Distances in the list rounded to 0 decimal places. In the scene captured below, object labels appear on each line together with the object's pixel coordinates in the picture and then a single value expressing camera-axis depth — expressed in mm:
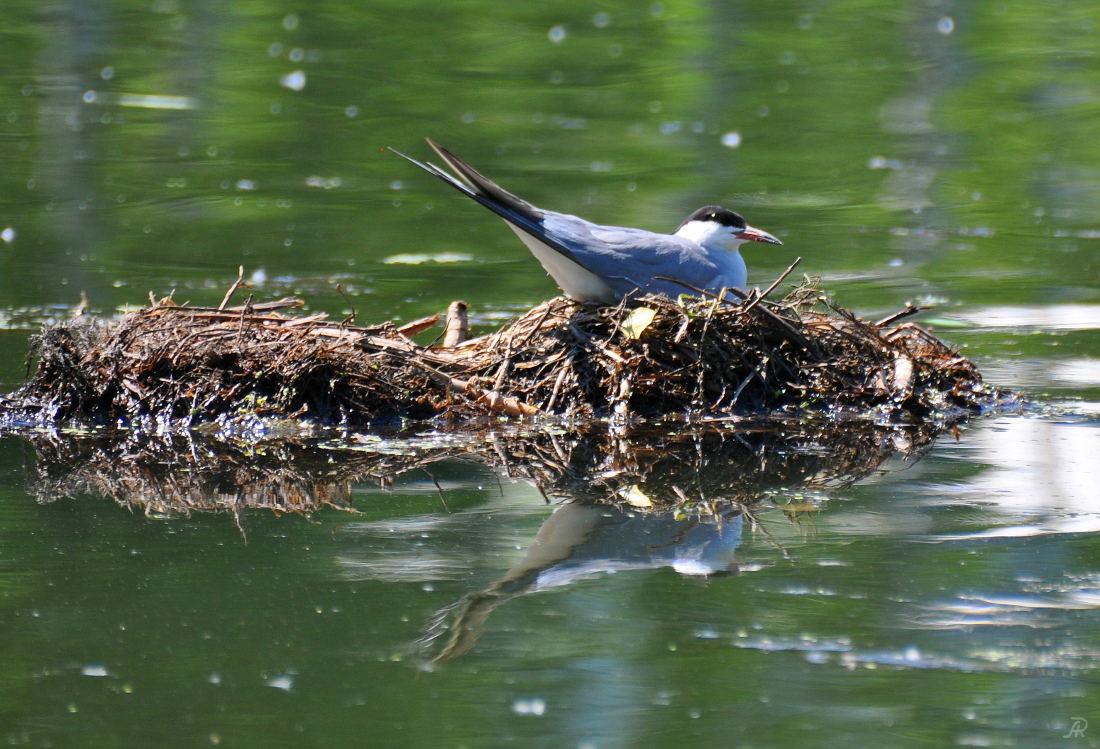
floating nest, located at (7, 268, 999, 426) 12961
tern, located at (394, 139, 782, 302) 13187
